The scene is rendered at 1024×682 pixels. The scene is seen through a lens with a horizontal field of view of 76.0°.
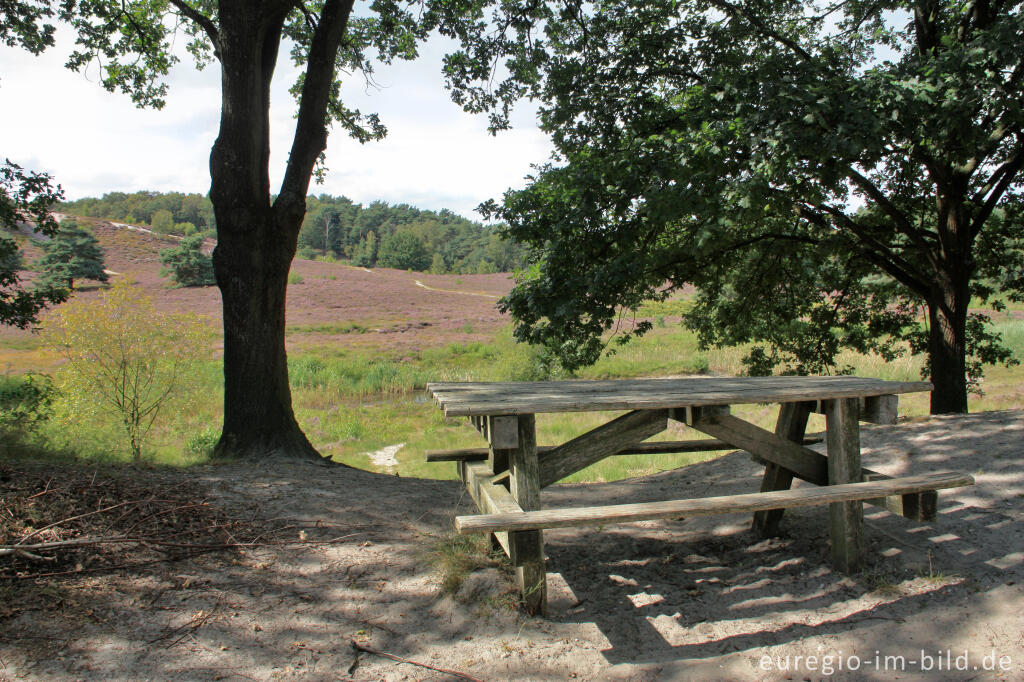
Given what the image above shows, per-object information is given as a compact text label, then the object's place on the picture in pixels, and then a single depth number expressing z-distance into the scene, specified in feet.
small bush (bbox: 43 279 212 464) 33.53
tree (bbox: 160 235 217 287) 154.71
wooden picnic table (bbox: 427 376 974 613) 12.23
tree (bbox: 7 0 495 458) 25.34
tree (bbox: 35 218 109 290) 137.39
